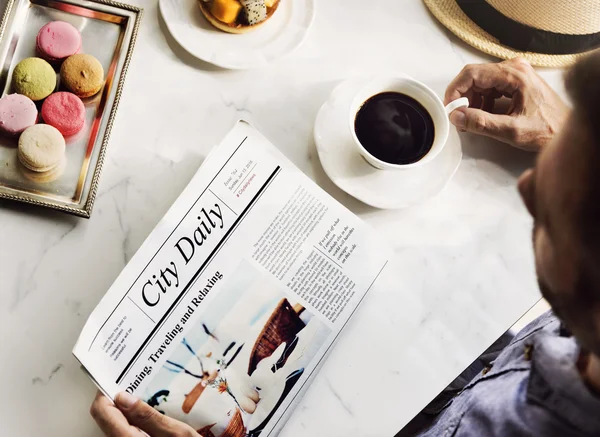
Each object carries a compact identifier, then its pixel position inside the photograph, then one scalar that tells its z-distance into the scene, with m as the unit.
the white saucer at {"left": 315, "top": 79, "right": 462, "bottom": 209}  0.66
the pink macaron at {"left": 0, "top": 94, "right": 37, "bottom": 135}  0.61
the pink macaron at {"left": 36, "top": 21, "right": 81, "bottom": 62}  0.64
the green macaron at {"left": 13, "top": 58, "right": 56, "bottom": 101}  0.62
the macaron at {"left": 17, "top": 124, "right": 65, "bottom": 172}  0.60
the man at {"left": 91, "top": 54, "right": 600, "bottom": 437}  0.36
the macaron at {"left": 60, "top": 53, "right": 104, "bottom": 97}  0.63
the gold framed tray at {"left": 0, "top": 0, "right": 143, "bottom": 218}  0.62
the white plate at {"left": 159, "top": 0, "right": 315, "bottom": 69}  0.69
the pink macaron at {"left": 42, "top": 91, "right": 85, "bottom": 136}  0.62
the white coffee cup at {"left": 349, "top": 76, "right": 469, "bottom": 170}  0.63
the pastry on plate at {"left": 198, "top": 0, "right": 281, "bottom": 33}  0.67
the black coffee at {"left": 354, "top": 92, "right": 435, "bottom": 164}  0.64
